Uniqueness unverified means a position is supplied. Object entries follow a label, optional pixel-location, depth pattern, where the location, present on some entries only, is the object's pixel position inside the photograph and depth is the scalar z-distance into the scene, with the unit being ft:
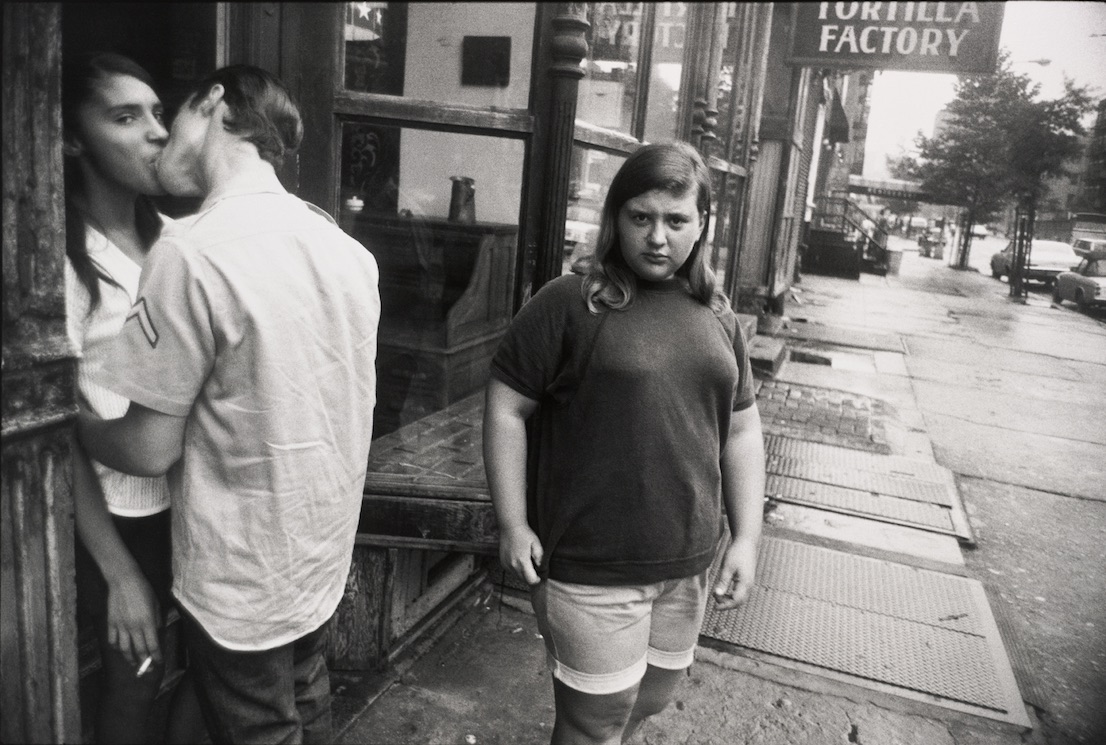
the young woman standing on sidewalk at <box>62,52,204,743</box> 5.24
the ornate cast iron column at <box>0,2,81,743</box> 4.05
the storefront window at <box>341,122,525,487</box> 9.26
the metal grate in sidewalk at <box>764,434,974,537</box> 15.64
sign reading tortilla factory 12.09
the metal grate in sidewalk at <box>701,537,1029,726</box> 10.09
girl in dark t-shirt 6.08
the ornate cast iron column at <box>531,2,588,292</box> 8.25
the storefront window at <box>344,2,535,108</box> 8.51
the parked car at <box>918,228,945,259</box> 126.96
